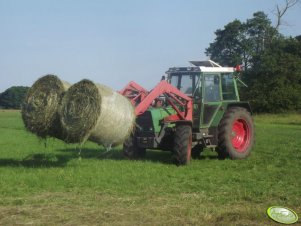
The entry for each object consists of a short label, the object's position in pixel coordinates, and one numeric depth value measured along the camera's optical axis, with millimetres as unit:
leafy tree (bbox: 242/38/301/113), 49188
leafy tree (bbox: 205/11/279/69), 64125
